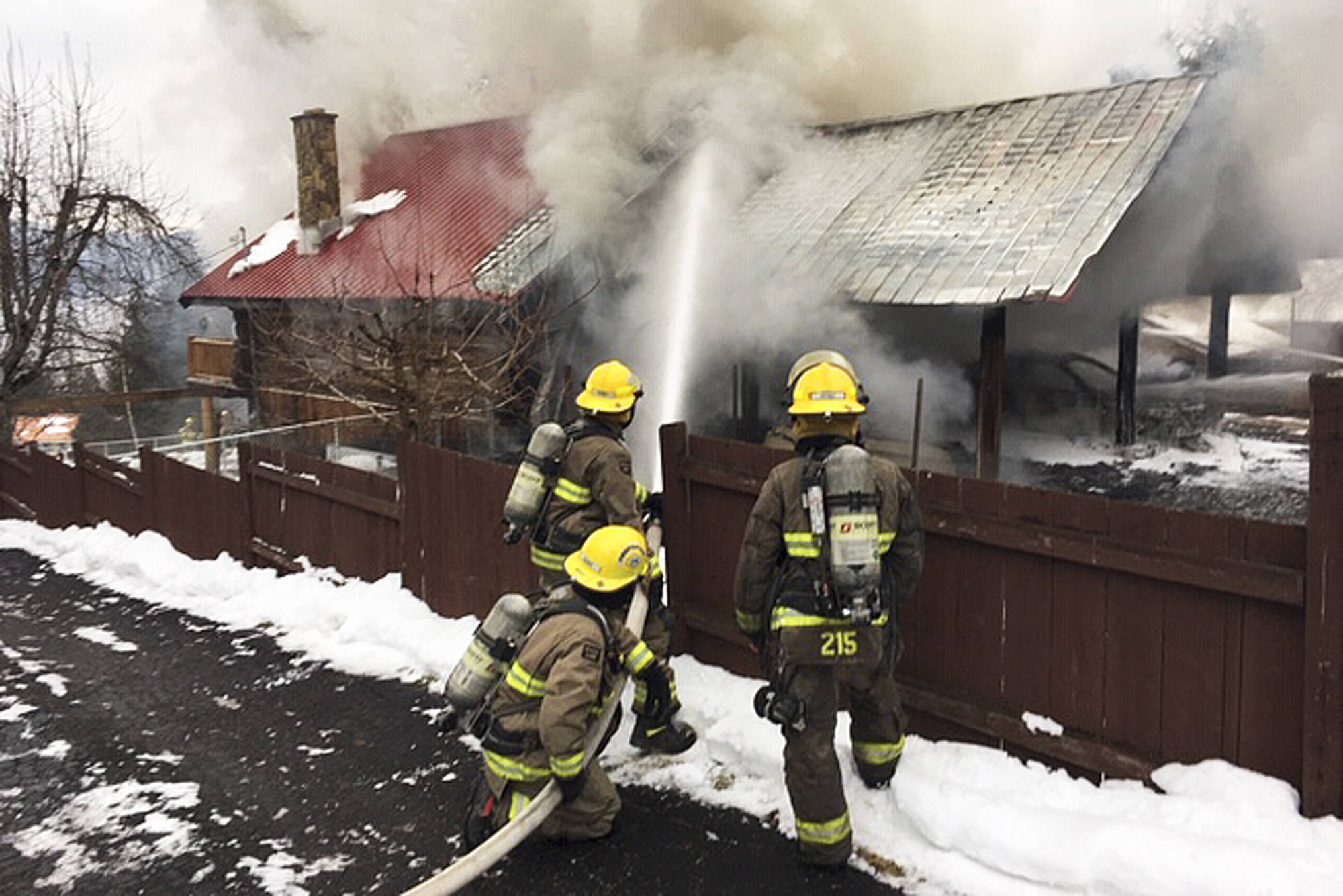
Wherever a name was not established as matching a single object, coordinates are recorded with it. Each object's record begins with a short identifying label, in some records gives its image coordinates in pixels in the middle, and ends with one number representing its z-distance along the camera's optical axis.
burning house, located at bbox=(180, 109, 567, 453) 9.23
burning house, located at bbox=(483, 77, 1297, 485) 9.53
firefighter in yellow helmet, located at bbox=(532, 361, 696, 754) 4.79
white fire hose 3.20
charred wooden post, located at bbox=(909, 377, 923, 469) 9.44
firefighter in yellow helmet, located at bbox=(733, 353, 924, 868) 3.63
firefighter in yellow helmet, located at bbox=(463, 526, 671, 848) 3.60
